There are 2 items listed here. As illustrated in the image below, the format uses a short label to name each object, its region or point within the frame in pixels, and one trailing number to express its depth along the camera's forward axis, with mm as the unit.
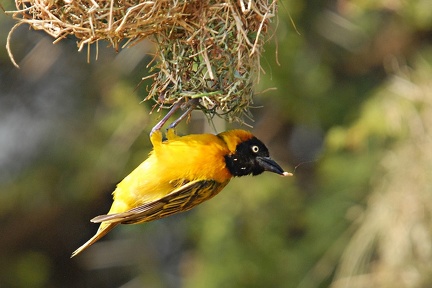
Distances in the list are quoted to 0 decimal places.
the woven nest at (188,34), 6793
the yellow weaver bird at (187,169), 7734
